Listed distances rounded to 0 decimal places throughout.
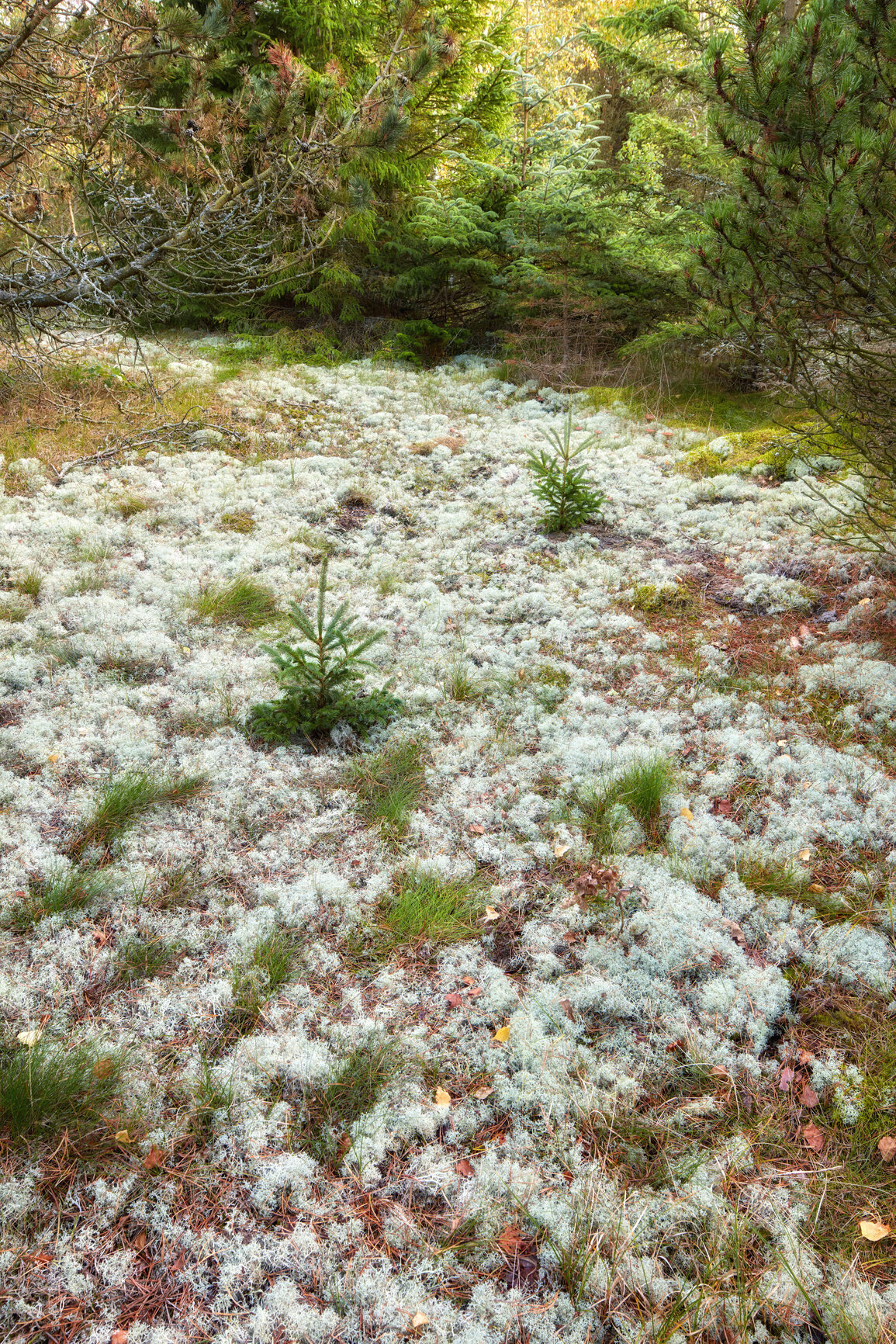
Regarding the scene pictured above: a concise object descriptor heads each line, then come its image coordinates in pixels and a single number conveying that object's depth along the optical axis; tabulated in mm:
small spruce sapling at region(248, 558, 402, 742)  3150
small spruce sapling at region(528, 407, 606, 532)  5082
